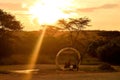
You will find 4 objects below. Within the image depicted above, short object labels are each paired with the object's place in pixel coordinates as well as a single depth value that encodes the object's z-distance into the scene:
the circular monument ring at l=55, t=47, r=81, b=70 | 37.63
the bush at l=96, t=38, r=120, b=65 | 50.45
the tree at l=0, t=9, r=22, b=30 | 55.04
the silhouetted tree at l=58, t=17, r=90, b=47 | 57.71
